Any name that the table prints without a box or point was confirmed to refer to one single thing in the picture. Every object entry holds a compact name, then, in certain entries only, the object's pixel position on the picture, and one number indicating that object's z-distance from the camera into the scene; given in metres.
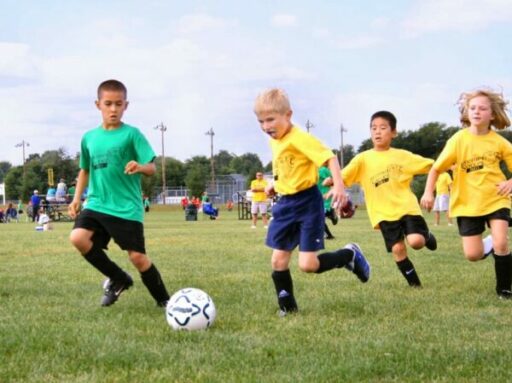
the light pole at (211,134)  79.47
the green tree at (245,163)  113.50
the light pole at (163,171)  68.74
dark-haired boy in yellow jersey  6.90
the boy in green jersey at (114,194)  5.46
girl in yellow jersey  6.07
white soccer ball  4.67
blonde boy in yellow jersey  5.15
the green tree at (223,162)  109.56
